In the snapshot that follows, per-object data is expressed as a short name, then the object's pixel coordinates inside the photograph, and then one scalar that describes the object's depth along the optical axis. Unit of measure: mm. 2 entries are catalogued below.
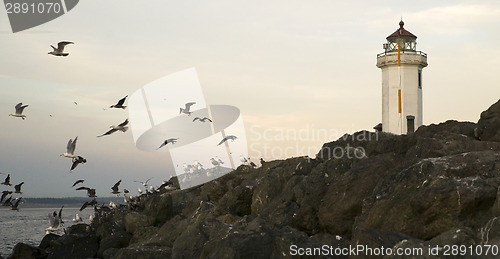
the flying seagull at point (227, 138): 28555
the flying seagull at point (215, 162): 32544
